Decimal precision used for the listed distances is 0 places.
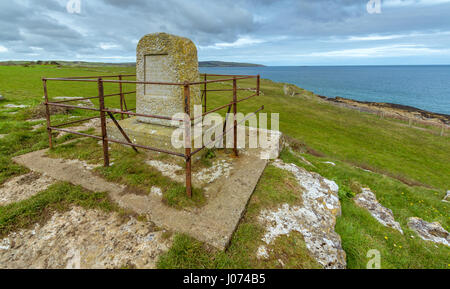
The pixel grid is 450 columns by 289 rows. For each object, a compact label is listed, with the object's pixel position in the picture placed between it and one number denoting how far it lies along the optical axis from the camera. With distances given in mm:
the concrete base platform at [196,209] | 3183
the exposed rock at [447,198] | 7629
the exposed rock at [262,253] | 2912
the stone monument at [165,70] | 5348
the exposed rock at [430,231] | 4652
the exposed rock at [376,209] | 4770
